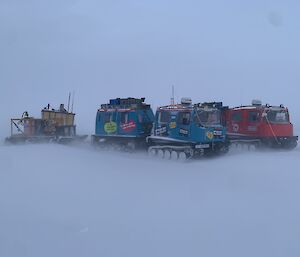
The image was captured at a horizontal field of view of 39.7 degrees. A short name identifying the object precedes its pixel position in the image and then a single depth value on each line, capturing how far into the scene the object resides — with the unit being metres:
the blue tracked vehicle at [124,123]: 17.22
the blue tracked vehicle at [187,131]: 15.05
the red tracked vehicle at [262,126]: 17.62
